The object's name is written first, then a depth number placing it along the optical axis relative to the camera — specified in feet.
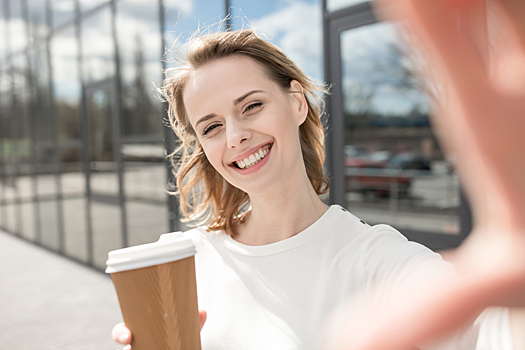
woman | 3.60
